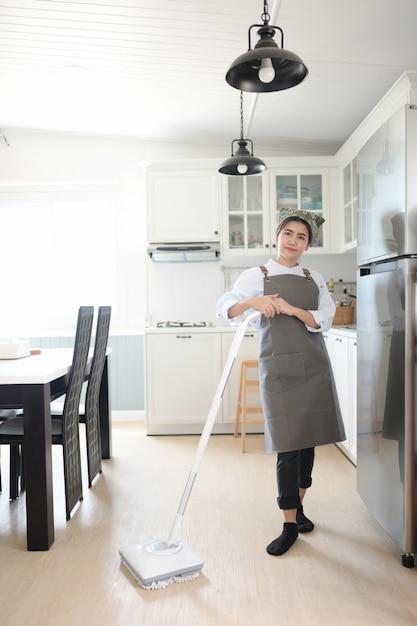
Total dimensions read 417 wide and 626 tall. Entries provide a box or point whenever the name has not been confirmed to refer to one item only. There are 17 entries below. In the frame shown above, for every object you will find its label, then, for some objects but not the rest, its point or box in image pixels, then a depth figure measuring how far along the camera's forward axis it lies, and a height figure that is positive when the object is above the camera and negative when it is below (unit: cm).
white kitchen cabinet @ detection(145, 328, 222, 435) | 443 -56
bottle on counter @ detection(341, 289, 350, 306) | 489 +4
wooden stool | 398 -67
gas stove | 450 -16
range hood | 458 +45
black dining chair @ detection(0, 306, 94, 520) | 263 -58
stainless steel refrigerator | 207 -10
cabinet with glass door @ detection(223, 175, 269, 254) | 465 +75
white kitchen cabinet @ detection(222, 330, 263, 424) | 443 -58
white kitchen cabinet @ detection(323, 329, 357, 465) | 344 -50
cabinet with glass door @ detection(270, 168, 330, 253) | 465 +95
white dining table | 235 -59
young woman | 228 -23
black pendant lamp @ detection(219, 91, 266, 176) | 324 +83
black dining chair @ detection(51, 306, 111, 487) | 321 -57
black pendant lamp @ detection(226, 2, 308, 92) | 179 +81
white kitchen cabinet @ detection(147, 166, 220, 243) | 461 +83
